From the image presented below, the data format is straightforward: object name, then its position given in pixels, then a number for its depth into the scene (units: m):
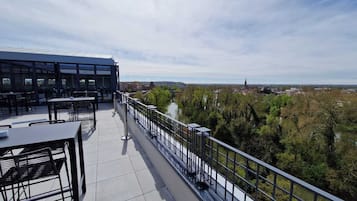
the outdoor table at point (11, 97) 6.40
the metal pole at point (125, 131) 4.10
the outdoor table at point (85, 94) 8.03
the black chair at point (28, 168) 1.44
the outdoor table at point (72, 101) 4.61
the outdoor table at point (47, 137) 1.48
